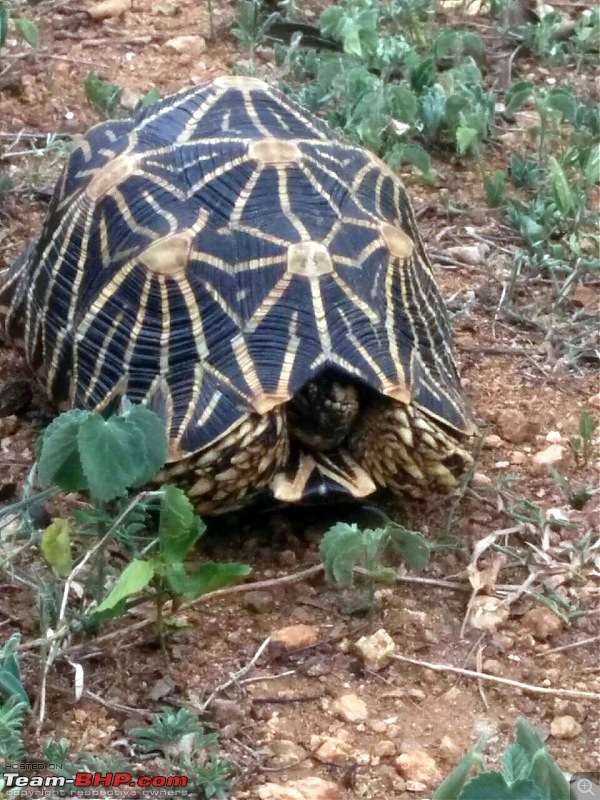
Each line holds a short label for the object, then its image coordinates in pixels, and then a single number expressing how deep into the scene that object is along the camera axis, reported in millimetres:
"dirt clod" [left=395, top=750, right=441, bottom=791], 1824
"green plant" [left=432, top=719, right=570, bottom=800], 1436
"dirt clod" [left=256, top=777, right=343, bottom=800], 1749
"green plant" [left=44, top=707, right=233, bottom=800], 1709
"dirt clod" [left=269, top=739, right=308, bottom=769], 1828
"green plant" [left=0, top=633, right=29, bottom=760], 1688
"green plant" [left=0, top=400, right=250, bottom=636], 1803
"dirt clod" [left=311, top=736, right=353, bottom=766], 1847
